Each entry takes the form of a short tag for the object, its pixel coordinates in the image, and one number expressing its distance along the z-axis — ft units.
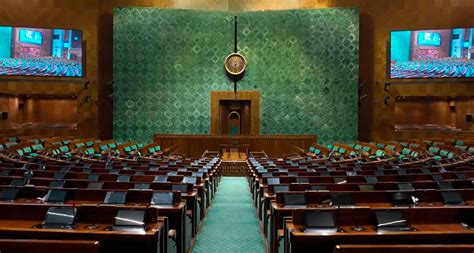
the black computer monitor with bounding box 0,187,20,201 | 17.20
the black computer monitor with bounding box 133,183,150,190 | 19.09
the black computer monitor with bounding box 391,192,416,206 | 16.96
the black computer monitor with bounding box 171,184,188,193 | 19.43
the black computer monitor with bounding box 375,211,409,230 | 12.50
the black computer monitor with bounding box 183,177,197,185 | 21.94
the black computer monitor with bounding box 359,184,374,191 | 19.17
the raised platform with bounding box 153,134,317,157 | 58.44
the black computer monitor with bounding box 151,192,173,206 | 16.12
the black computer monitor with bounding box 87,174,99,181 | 22.48
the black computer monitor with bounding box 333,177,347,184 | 21.31
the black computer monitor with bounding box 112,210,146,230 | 12.40
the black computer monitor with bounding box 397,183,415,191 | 19.01
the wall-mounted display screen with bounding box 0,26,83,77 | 63.00
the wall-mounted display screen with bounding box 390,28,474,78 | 64.03
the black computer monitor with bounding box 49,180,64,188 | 19.97
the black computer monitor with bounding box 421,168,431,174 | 24.74
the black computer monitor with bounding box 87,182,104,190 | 19.41
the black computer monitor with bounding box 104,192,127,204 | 16.28
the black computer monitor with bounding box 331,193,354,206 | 15.72
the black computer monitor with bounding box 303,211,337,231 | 12.42
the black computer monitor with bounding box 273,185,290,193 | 18.68
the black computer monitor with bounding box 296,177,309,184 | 21.36
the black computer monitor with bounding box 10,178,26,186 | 19.50
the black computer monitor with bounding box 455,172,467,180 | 22.48
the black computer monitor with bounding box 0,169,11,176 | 22.47
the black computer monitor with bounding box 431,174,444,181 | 22.31
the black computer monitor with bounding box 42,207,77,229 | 12.53
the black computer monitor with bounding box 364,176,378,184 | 21.01
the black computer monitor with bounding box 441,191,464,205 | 16.83
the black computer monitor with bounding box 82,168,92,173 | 24.83
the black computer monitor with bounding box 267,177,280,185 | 20.89
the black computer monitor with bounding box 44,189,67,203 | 17.06
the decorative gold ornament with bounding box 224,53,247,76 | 65.26
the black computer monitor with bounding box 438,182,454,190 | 19.58
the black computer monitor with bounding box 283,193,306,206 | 15.94
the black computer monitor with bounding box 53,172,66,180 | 22.41
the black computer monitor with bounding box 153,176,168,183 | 21.71
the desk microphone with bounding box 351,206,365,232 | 13.06
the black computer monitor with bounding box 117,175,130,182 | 21.78
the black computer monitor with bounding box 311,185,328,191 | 18.87
